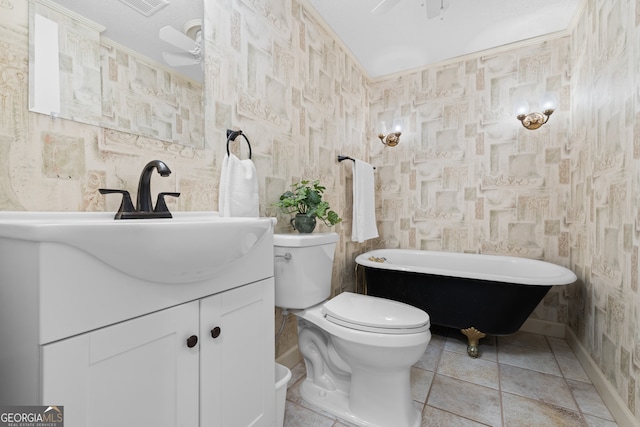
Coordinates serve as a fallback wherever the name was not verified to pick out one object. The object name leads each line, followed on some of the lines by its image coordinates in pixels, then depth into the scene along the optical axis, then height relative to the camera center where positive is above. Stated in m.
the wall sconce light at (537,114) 2.24 +0.78
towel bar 2.40 +0.44
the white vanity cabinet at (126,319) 0.55 -0.25
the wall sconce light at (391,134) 2.73 +0.74
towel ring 1.40 +0.37
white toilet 1.25 -0.56
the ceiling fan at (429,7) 1.59 +1.15
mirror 0.85 +0.49
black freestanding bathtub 1.75 -0.50
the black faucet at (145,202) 0.92 +0.03
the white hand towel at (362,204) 2.46 +0.07
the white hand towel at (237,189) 1.35 +0.10
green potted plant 1.62 +0.04
